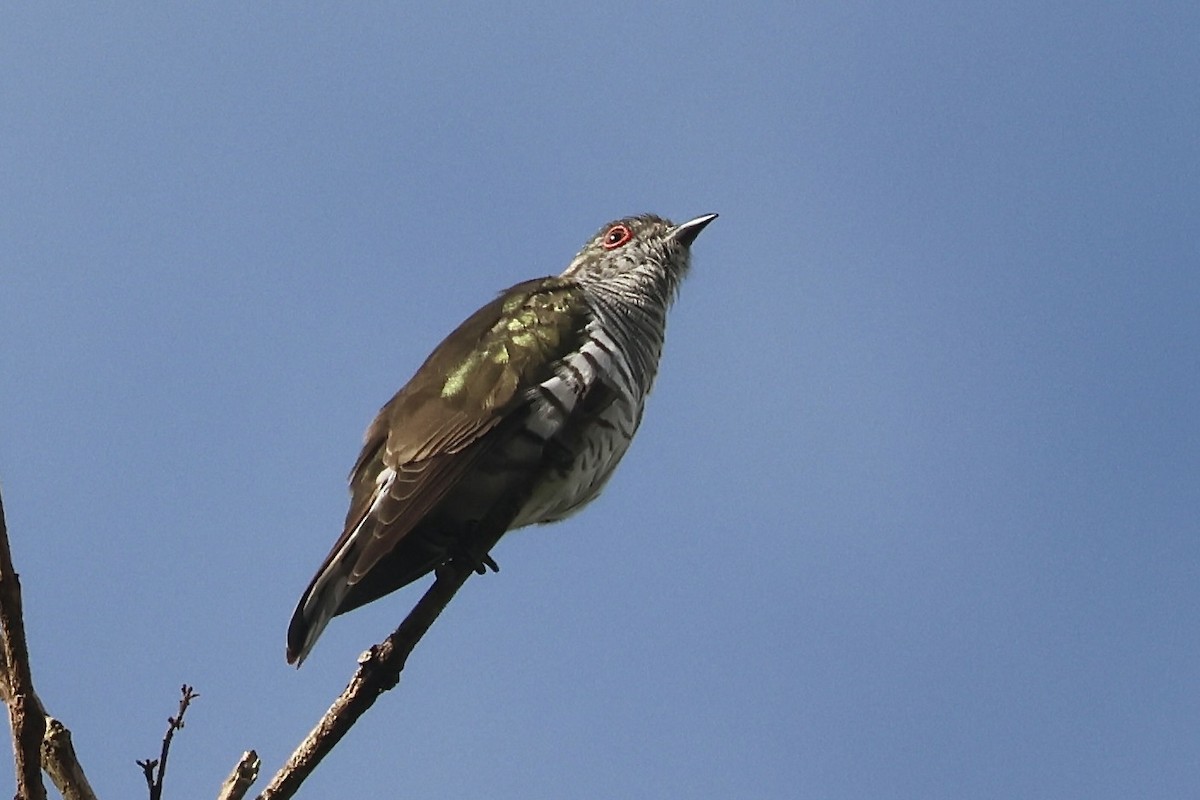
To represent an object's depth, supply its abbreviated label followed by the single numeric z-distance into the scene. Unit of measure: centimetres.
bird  905
